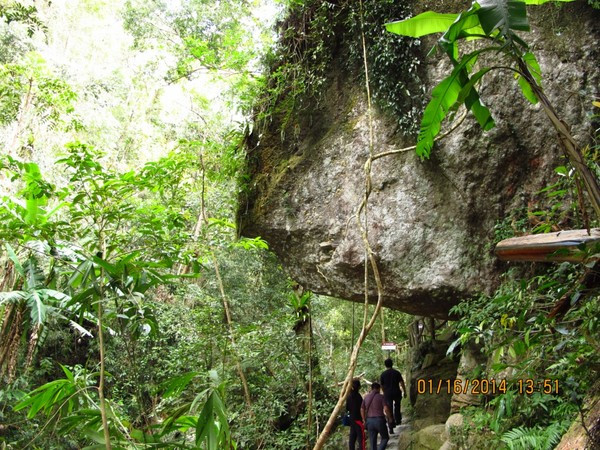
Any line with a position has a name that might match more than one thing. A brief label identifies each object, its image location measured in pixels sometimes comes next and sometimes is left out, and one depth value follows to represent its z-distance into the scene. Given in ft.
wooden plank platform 8.16
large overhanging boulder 15.75
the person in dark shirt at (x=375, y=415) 18.53
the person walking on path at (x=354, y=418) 19.46
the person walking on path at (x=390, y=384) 21.68
